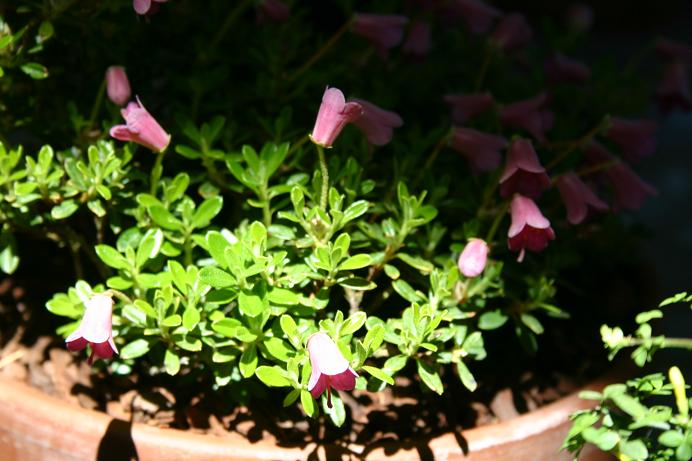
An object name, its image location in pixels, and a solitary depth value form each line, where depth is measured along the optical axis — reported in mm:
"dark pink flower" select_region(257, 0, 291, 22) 927
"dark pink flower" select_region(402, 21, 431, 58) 955
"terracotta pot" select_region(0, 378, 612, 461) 805
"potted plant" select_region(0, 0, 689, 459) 809
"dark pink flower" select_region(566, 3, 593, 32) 1015
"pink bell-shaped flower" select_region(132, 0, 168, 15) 807
